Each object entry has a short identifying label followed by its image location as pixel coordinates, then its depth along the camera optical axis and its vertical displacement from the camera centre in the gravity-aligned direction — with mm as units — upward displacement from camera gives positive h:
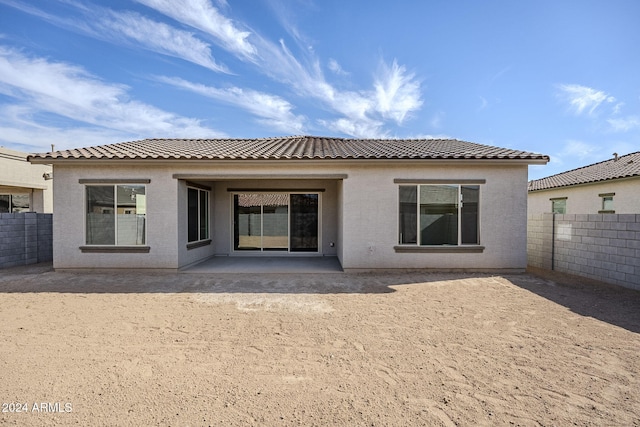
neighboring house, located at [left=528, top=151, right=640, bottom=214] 12914 +1170
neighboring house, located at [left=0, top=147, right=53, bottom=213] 14812 +1329
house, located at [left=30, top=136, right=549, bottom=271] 8398 +177
